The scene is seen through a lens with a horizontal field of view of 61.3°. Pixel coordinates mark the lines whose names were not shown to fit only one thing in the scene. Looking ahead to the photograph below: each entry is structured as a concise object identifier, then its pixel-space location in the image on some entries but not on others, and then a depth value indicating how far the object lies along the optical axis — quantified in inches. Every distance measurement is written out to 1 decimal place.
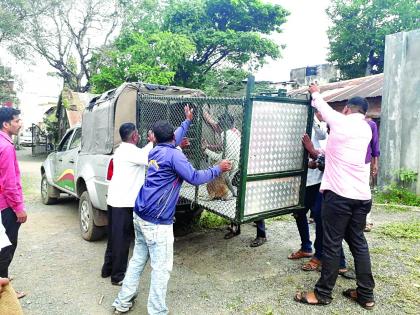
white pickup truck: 185.9
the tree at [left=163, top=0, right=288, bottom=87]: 625.6
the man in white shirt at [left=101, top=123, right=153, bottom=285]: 144.3
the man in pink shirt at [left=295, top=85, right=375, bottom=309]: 123.2
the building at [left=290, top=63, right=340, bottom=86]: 995.3
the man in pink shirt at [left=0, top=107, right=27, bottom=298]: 119.6
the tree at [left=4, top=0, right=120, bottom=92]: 749.9
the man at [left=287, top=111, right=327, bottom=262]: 158.0
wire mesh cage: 129.2
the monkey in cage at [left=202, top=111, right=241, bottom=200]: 140.1
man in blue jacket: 114.8
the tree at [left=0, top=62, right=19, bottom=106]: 807.7
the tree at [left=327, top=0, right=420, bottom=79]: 901.8
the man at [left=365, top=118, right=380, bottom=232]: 140.9
